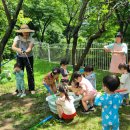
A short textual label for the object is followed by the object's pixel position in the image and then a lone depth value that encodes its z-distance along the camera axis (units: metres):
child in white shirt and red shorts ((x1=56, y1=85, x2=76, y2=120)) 2.86
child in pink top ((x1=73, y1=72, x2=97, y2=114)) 3.04
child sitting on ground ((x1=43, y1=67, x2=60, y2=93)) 3.62
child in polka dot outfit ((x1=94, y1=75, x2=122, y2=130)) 2.08
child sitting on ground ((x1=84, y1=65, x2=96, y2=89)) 3.44
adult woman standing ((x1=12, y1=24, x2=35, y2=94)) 3.84
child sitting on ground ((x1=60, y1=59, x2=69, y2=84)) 3.74
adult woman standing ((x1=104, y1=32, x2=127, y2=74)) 4.12
